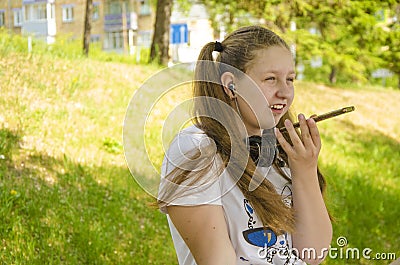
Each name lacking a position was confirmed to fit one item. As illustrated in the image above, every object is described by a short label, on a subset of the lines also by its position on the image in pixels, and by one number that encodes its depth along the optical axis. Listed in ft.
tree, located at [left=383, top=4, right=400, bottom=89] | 25.99
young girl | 6.52
